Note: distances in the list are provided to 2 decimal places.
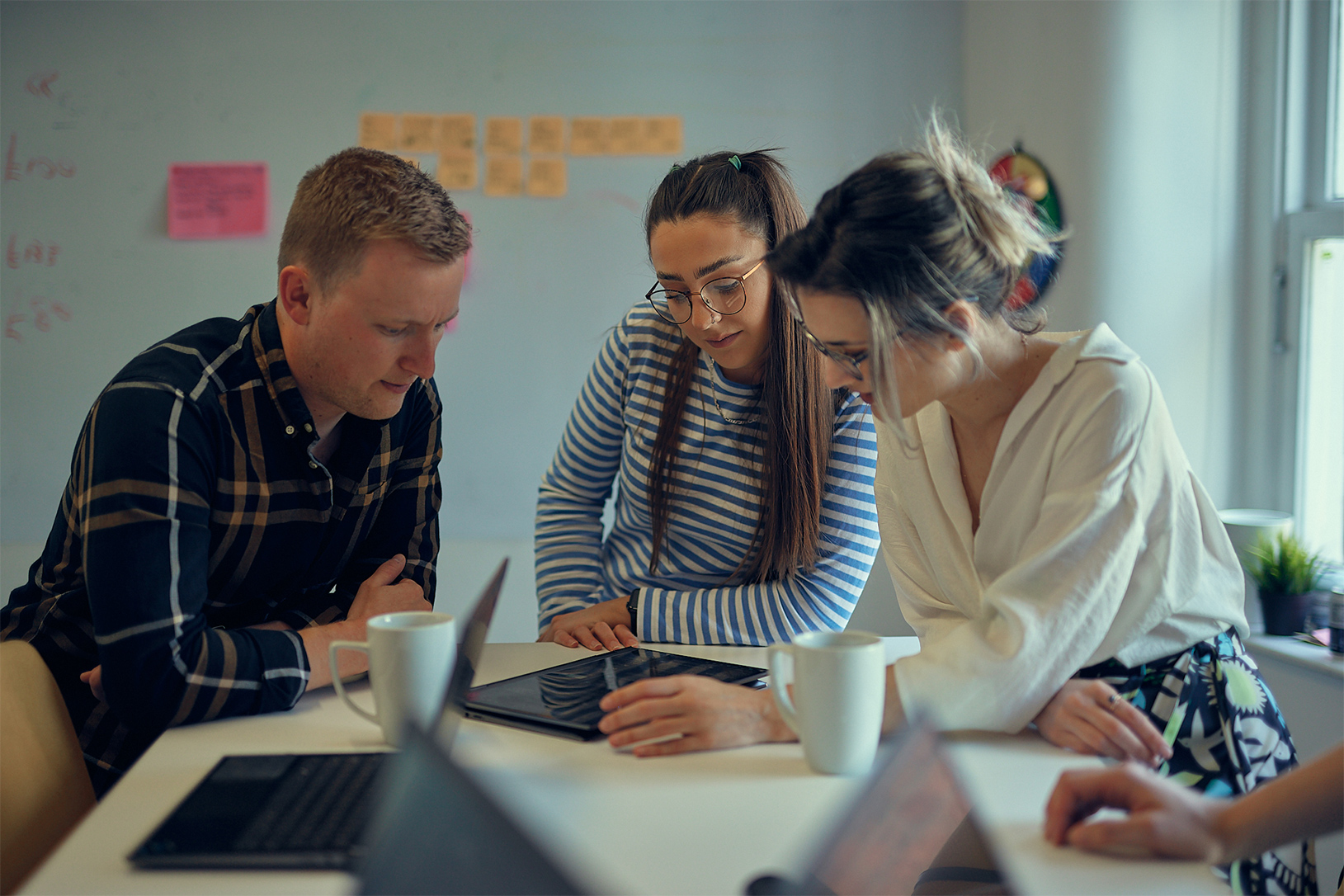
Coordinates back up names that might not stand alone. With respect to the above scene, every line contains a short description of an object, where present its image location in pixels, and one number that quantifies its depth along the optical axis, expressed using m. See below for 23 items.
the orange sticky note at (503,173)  2.59
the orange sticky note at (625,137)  2.59
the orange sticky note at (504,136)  2.59
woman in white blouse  0.92
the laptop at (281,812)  0.67
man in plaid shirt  0.97
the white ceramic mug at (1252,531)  2.02
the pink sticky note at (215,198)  2.58
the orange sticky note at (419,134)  2.59
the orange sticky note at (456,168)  2.59
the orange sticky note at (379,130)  2.58
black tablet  0.96
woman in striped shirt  1.38
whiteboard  2.57
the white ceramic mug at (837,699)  0.80
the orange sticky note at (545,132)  2.59
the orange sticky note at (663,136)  2.60
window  2.10
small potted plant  1.96
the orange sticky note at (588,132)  2.59
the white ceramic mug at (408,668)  0.88
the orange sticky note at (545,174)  2.60
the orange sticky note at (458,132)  2.58
